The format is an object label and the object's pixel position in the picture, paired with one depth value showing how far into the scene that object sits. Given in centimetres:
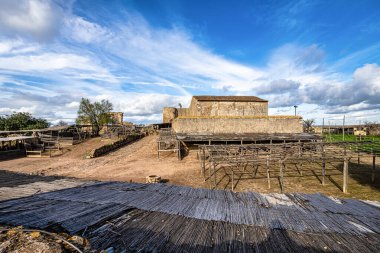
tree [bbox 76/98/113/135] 4722
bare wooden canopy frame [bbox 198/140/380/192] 1213
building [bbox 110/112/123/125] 5266
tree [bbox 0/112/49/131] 3562
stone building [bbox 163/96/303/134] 2697
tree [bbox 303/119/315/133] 4047
